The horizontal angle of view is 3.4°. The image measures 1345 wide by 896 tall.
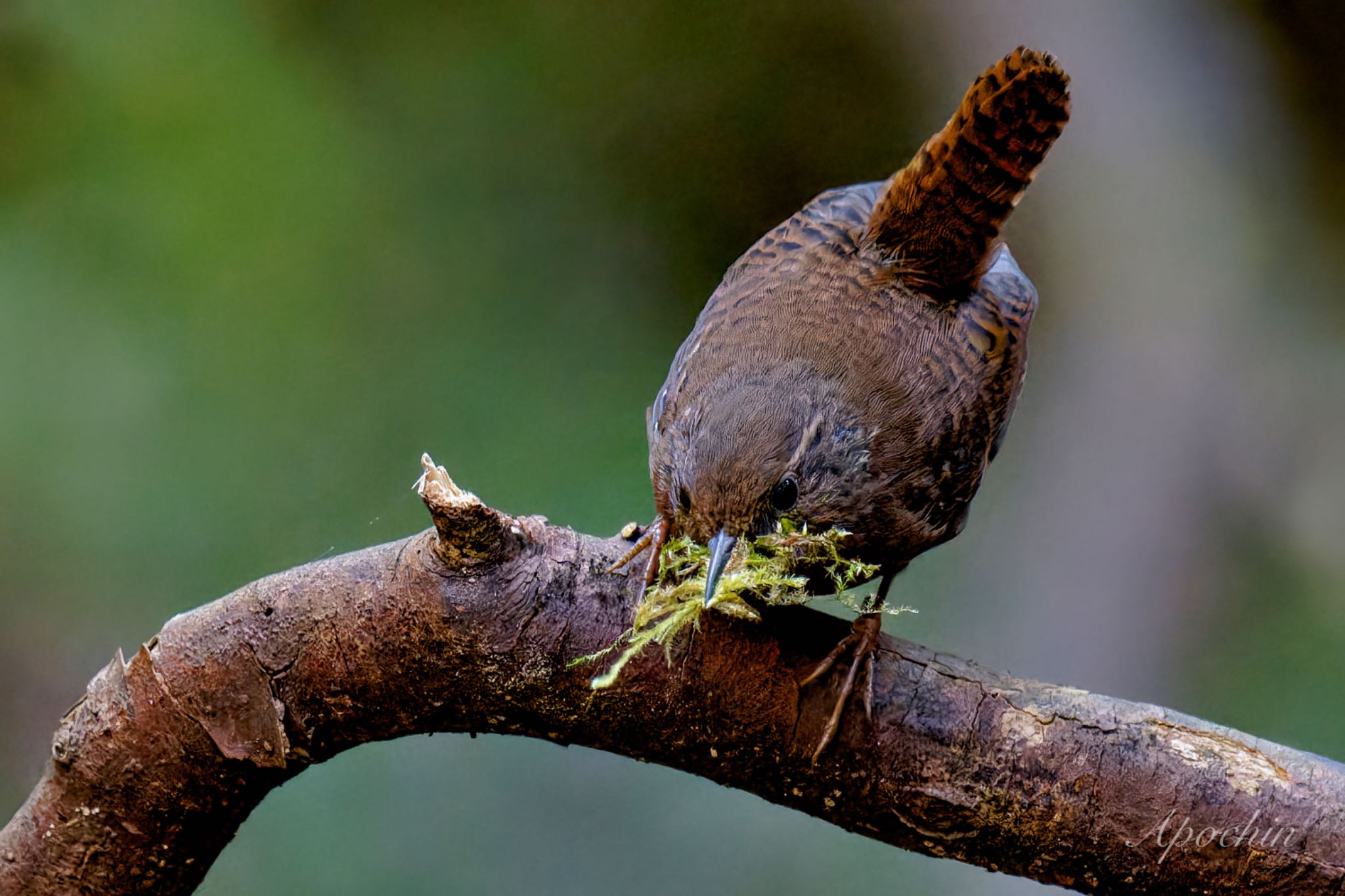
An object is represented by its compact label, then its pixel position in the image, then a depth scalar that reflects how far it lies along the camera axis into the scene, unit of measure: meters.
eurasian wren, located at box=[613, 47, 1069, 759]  2.84
